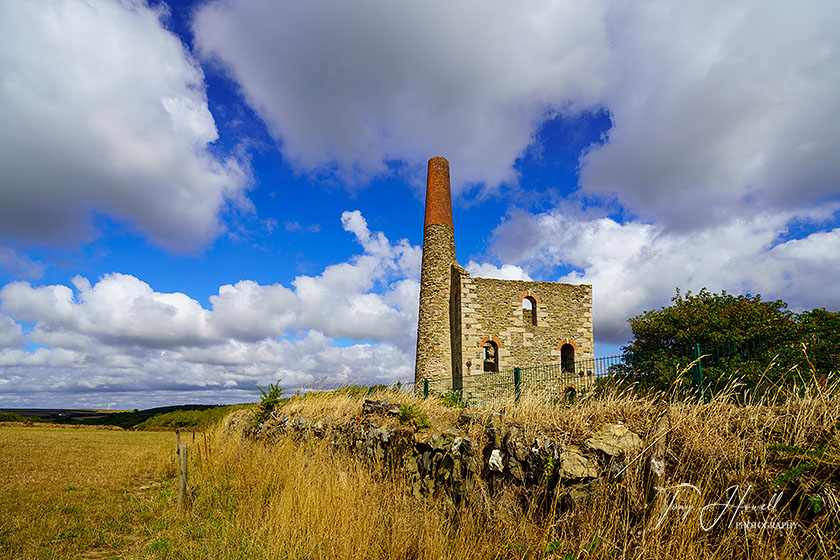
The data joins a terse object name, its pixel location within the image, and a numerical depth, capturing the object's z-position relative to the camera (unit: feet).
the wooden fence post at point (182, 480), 23.72
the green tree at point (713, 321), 51.49
